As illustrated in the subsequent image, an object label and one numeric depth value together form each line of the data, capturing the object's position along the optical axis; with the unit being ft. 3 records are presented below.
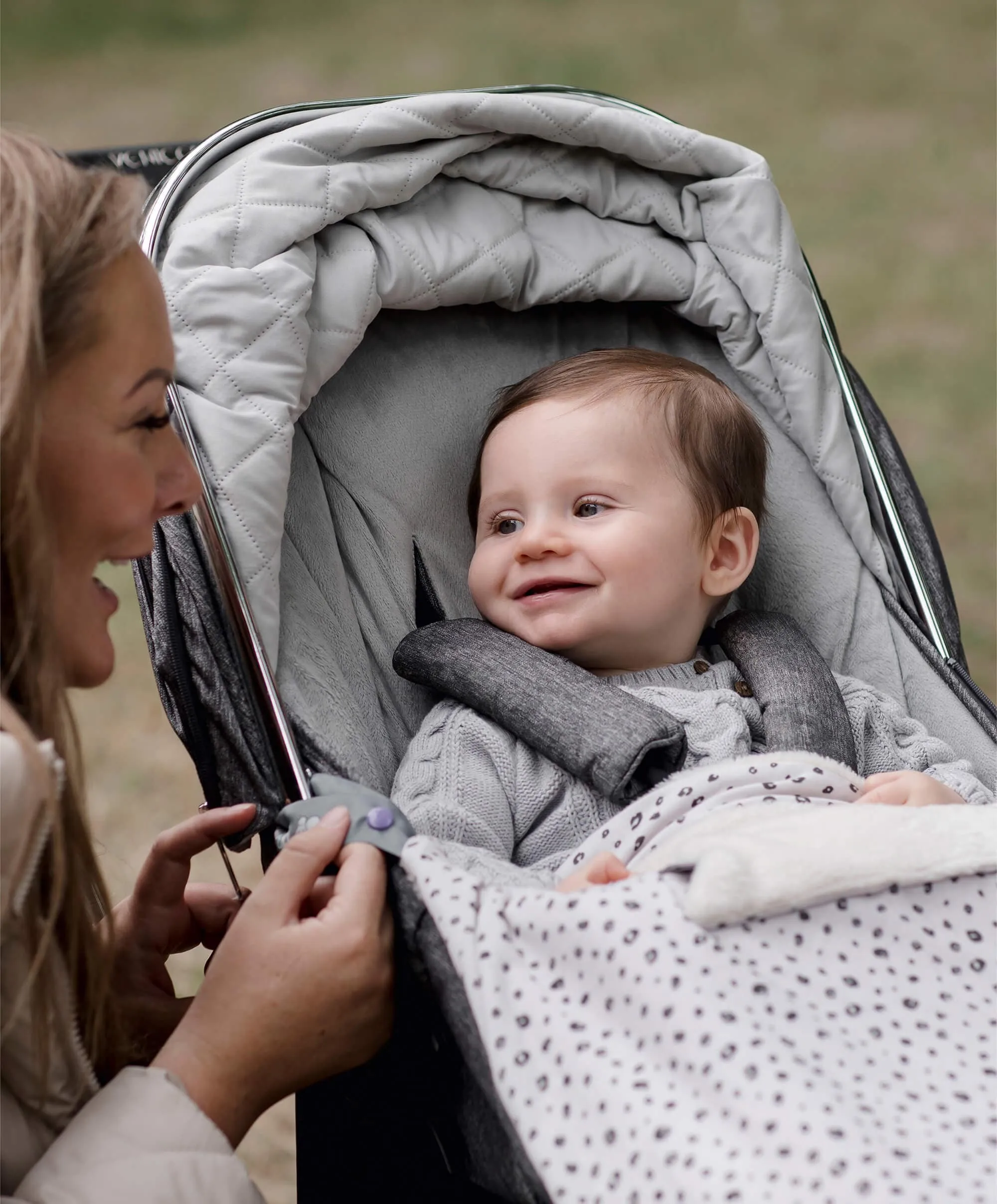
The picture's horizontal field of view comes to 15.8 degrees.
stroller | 5.43
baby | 5.67
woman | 4.98
